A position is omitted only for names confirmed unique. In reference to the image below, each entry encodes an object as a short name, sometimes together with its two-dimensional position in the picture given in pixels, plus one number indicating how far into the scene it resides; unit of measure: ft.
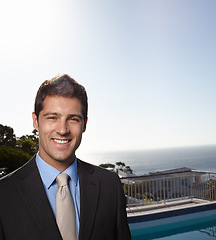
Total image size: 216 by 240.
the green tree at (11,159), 58.23
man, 3.55
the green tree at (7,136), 80.89
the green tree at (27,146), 77.46
